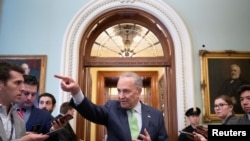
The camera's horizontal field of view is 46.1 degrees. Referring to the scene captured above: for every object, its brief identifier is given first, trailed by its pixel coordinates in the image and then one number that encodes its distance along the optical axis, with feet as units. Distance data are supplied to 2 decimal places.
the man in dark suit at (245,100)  9.93
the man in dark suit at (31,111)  7.95
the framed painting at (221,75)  15.78
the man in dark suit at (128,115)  7.34
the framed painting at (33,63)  16.31
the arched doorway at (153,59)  16.12
